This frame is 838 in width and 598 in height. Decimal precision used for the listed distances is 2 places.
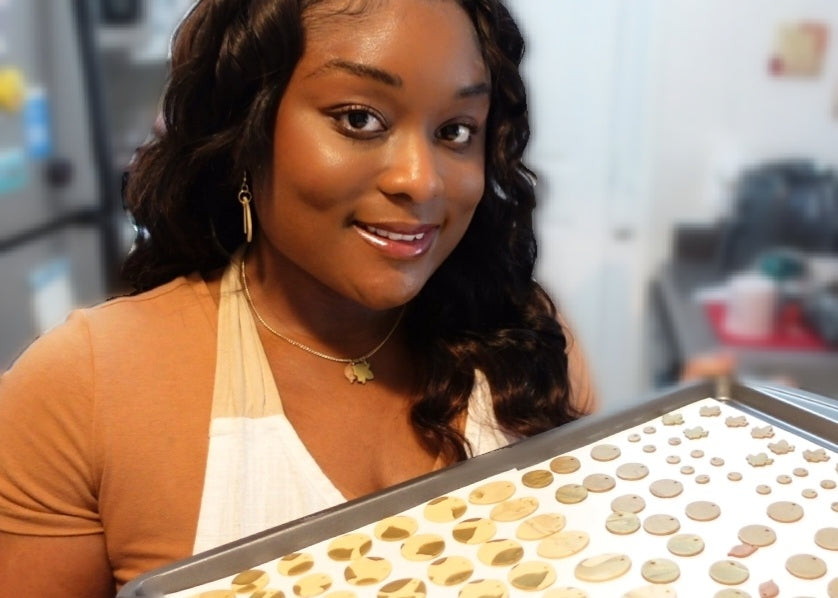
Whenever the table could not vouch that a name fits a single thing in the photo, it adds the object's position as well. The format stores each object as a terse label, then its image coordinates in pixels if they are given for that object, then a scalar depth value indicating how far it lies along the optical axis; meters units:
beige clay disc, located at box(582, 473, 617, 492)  0.52
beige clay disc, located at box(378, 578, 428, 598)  0.44
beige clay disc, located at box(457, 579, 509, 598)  0.44
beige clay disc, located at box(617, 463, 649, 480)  0.53
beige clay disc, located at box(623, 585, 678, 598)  0.43
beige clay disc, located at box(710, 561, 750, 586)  0.43
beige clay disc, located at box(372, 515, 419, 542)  0.49
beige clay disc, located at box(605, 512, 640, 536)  0.48
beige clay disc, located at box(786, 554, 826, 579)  0.44
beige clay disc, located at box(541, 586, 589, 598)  0.43
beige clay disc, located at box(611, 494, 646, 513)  0.50
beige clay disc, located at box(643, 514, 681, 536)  0.48
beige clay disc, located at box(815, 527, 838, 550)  0.46
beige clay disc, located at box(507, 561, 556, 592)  0.44
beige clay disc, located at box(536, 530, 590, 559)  0.47
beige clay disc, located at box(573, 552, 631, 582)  0.45
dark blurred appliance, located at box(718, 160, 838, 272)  1.67
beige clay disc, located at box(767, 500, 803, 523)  0.48
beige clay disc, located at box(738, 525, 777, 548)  0.46
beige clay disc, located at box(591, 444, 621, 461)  0.55
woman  0.59
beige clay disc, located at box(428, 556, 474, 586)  0.45
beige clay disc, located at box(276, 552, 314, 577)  0.47
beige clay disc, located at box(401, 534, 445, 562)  0.47
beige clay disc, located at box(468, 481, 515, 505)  0.52
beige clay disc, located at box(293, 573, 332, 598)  0.45
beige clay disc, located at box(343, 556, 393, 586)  0.46
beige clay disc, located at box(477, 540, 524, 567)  0.46
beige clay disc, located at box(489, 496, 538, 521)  0.50
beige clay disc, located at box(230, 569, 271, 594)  0.45
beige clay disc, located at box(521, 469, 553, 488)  0.53
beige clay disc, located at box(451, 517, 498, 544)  0.48
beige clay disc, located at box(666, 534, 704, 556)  0.46
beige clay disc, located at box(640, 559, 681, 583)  0.44
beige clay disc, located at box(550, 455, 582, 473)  0.54
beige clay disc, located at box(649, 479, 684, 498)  0.51
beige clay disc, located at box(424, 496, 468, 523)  0.50
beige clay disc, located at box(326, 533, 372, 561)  0.48
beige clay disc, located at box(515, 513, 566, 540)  0.48
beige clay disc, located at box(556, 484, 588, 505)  0.51
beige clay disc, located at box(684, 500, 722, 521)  0.49
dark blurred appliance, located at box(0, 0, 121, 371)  1.73
